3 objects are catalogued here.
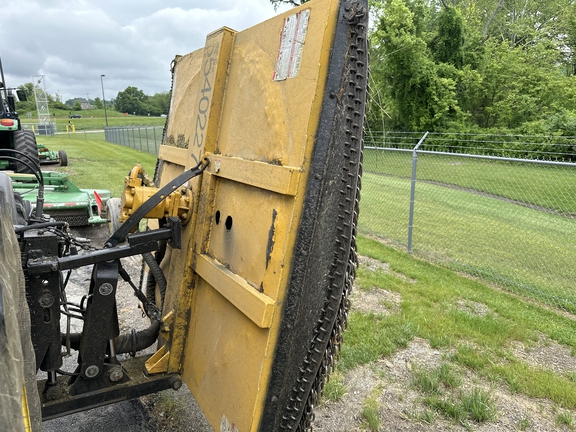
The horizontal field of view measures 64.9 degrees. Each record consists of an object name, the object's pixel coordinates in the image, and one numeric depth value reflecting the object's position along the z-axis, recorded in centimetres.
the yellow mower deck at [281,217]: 176
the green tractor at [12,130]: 1048
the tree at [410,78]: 2416
